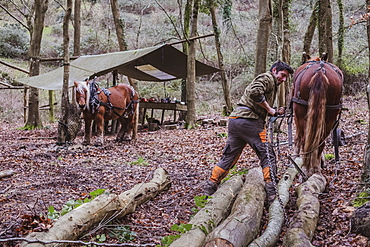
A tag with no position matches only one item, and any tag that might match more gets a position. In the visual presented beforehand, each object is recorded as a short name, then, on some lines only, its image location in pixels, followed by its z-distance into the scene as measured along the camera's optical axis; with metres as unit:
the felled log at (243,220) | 2.96
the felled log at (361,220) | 3.15
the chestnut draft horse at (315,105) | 4.84
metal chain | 4.18
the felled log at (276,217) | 3.23
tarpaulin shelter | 10.22
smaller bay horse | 8.73
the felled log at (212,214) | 3.09
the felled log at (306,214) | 3.07
